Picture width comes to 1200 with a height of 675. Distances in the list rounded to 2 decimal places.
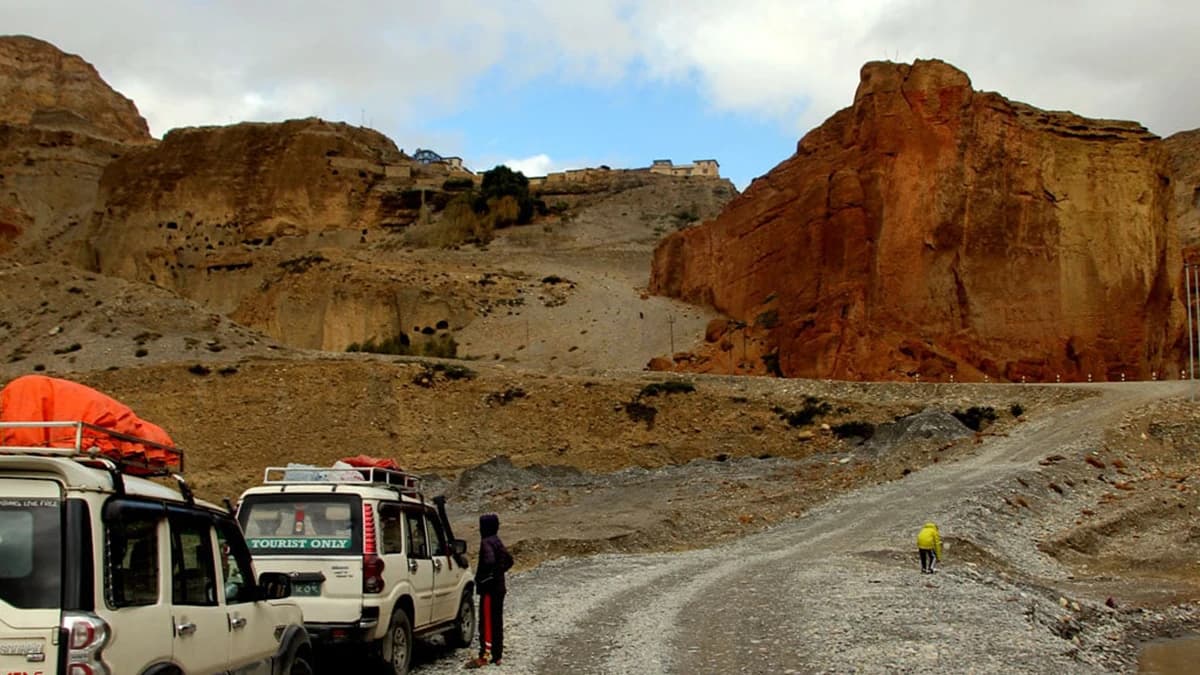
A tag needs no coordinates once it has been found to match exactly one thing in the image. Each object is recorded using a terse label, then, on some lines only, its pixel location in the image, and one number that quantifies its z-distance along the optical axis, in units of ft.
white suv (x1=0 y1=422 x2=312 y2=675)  18.66
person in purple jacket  38.32
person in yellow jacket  57.67
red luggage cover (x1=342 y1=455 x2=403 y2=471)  43.58
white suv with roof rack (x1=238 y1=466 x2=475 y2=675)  33.30
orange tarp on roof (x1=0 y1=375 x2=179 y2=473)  24.77
